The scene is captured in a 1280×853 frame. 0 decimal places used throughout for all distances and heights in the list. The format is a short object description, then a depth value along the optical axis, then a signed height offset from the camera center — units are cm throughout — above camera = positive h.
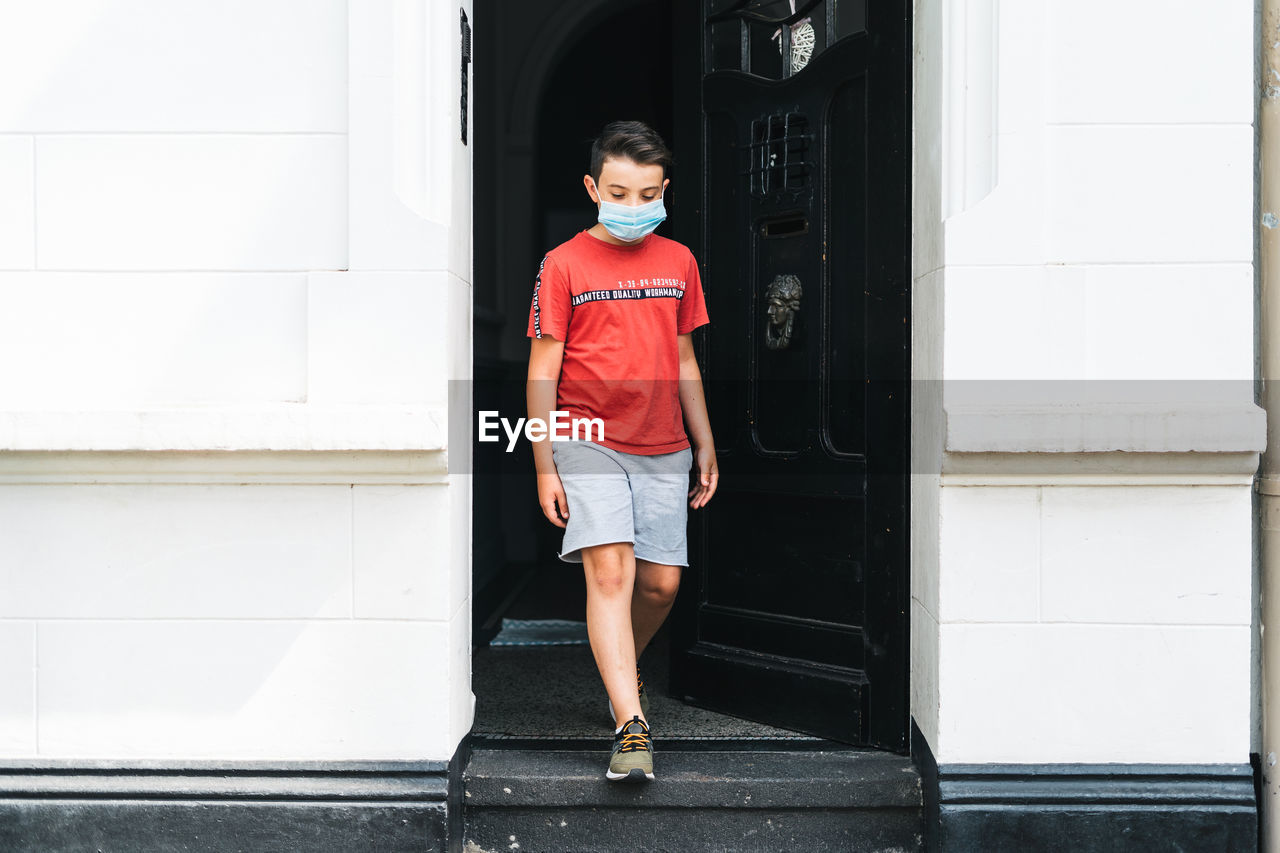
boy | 297 +10
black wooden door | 317 +18
